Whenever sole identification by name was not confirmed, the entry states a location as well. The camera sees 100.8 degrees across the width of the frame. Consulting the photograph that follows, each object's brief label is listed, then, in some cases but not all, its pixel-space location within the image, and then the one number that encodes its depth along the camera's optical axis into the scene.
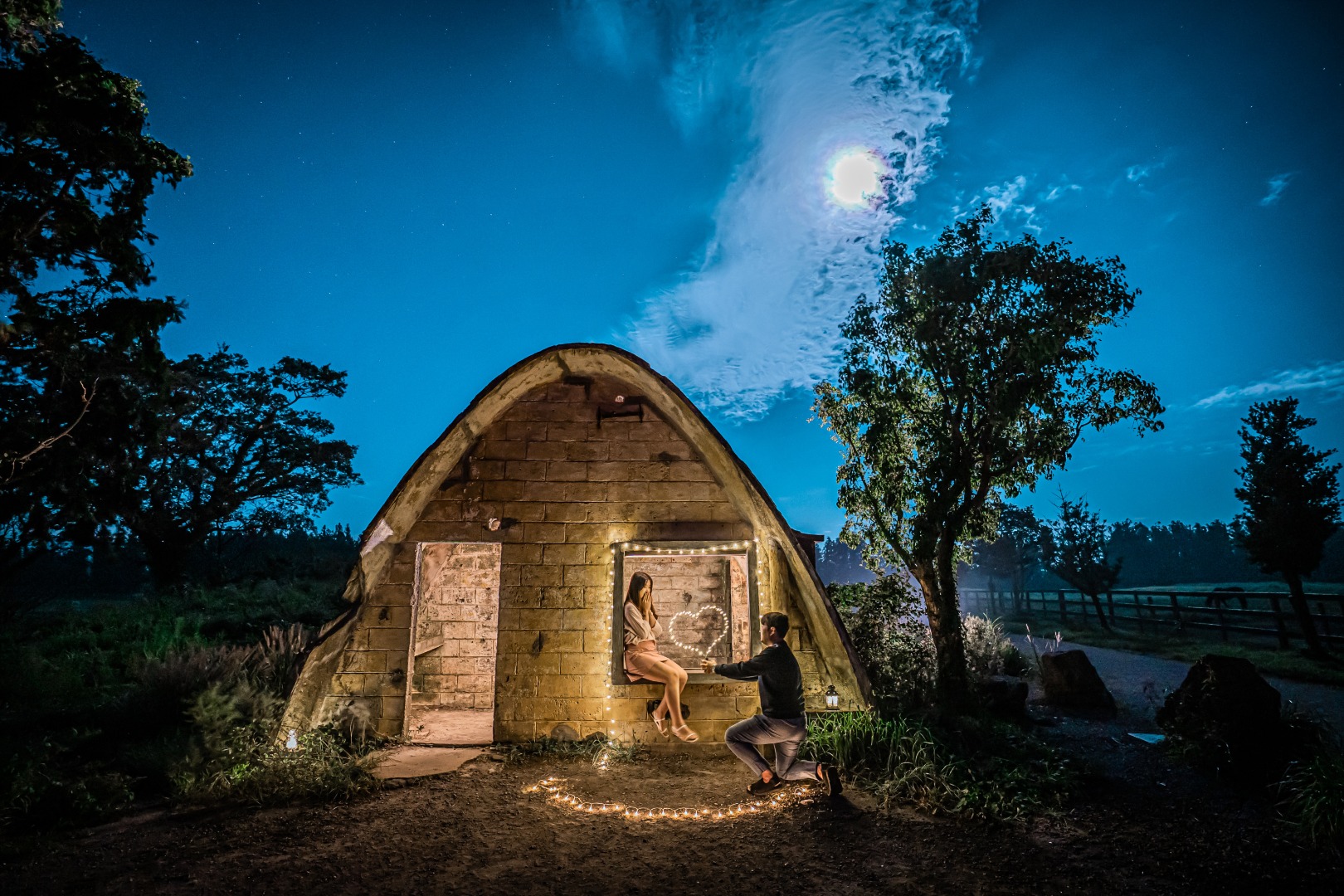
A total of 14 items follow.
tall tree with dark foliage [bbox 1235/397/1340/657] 11.93
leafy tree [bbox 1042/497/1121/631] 17.30
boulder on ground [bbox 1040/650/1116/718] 8.16
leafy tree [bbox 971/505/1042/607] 26.44
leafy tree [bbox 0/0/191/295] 4.82
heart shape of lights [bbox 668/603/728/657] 10.01
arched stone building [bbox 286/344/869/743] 6.05
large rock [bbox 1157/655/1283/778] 5.20
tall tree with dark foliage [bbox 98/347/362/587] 15.01
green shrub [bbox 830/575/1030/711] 7.30
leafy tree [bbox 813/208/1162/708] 7.19
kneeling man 4.78
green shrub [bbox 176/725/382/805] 4.61
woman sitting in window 5.94
